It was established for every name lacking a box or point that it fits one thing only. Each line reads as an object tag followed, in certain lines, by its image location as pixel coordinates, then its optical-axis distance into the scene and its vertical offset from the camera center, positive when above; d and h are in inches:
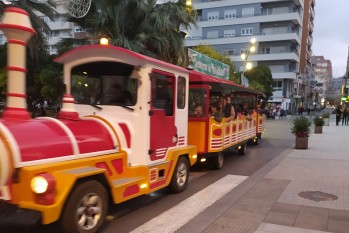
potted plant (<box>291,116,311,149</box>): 557.6 -40.6
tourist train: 164.1 -20.3
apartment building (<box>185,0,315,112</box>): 2357.3 +452.5
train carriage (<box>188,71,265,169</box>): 365.4 -23.3
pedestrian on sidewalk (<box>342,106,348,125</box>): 1274.6 -39.2
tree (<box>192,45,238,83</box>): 1455.5 +185.3
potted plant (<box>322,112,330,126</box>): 1199.4 -44.3
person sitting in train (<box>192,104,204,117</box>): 369.1 -8.7
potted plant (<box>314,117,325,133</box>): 858.8 -45.5
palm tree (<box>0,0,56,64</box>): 650.8 +136.0
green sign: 541.7 +59.7
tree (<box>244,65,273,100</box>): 1974.7 +141.7
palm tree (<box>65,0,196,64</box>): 548.1 +112.4
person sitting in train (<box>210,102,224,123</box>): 378.0 -11.8
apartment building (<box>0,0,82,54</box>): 576.1 +126.9
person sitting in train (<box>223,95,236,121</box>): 419.6 -8.3
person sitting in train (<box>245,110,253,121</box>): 524.3 -17.2
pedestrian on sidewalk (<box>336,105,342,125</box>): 1235.1 -31.6
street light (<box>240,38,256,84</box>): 922.7 +166.6
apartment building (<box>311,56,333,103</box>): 4728.3 +374.6
